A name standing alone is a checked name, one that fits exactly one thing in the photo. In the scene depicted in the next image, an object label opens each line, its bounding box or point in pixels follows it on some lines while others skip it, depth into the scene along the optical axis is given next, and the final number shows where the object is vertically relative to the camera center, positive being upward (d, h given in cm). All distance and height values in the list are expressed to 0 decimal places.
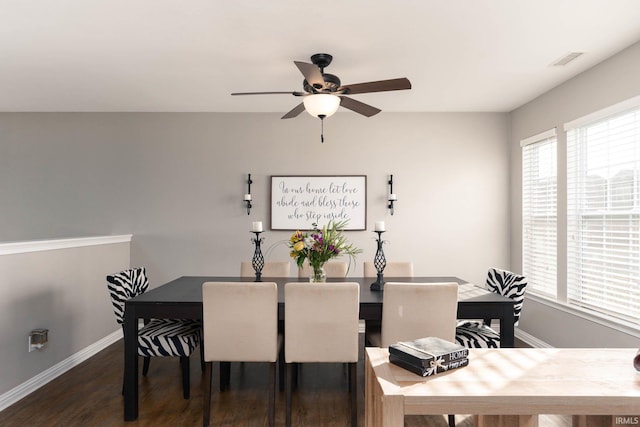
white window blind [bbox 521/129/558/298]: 393 +12
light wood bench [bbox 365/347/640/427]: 125 -52
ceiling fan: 254 +86
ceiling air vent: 305 +125
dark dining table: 262 -58
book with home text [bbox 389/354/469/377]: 143 -51
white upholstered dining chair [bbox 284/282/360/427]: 246 -61
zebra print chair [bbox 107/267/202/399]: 278 -77
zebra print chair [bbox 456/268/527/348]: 280 -65
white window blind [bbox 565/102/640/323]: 294 +8
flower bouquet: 288 -18
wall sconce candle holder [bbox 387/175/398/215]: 467 +32
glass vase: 298 -38
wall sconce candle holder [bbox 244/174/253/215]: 468 +30
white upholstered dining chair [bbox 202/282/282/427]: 247 -62
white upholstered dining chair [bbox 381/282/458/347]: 249 -52
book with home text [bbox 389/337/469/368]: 145 -46
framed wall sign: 469 +27
